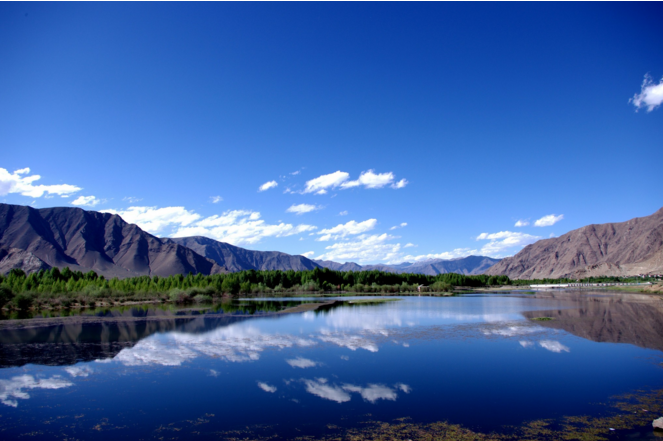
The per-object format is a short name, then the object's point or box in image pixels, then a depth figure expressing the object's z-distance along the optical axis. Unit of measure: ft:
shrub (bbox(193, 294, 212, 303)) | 266.30
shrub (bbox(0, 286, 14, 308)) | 179.42
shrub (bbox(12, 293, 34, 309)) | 182.91
